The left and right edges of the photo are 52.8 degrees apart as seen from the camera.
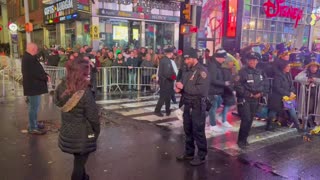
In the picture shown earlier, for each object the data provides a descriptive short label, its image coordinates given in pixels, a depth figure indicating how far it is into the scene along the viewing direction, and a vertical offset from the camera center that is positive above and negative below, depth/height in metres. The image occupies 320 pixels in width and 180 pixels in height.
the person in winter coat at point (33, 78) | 6.80 -0.64
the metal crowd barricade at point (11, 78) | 14.94 -1.54
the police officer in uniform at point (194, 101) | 5.49 -0.89
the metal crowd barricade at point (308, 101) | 7.93 -1.26
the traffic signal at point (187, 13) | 11.21 +1.27
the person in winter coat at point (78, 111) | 3.86 -0.76
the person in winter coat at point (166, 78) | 9.16 -0.82
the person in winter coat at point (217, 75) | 7.41 -0.60
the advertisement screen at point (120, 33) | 21.89 +1.08
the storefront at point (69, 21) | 20.19 +1.94
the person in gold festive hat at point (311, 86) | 7.89 -0.86
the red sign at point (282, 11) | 18.84 +2.45
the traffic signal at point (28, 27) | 17.92 +1.15
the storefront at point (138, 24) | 21.20 +1.76
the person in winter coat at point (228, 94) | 7.81 -1.08
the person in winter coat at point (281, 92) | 7.66 -0.99
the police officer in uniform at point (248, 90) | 6.40 -0.80
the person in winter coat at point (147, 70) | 13.92 -0.91
